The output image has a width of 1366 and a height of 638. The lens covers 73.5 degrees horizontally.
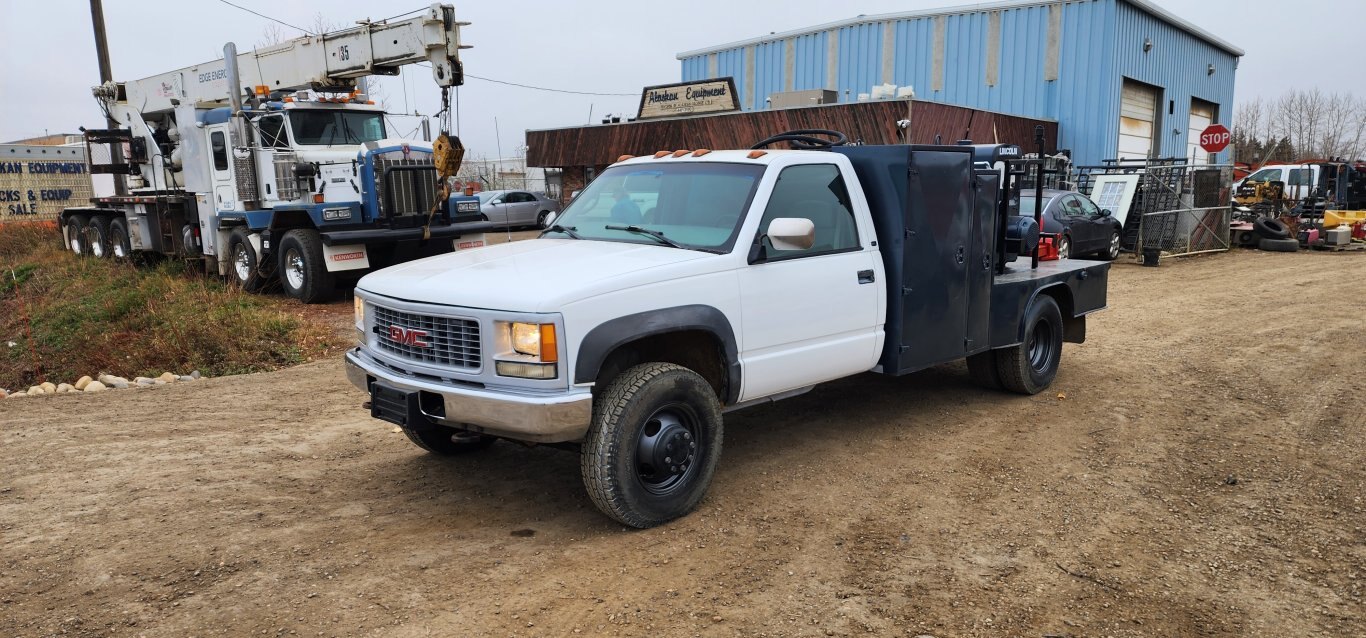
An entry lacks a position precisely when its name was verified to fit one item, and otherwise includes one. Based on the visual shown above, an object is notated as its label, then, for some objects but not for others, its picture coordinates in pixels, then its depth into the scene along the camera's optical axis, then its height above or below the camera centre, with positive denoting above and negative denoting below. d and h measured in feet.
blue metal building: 78.59 +9.46
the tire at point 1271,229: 69.77 -5.47
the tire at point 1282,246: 69.10 -6.69
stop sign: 67.26 +1.40
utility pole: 70.49 +11.34
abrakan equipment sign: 76.93 +6.46
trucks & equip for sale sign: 94.07 +1.20
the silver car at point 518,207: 93.35 -2.87
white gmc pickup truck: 14.02 -2.29
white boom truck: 43.34 +0.86
